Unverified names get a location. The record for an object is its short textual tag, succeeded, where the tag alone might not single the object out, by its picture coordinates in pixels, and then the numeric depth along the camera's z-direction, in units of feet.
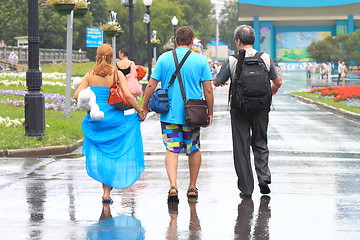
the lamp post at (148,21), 129.21
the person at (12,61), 202.59
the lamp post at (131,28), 99.66
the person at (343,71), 188.90
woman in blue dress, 28.43
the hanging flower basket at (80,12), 74.79
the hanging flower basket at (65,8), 66.62
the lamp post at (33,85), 48.96
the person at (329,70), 239.38
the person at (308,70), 242.31
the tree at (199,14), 441.68
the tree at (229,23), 599.04
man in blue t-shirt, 28.22
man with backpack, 28.78
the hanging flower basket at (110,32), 103.50
